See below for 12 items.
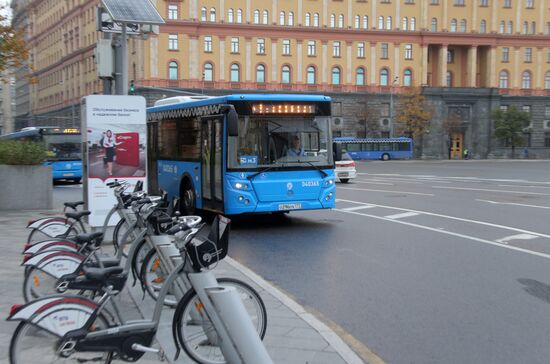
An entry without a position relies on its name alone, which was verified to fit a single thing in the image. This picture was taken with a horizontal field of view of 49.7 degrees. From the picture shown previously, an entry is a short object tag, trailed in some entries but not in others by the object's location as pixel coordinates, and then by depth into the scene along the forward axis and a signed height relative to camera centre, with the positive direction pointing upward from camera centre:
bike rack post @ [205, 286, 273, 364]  3.92 -1.19
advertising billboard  9.95 +0.08
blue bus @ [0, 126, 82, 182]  28.89 +0.05
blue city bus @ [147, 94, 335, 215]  12.46 -0.11
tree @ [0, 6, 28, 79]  15.14 +2.63
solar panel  10.42 +2.51
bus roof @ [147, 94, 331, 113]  12.67 +1.12
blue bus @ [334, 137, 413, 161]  71.00 +0.27
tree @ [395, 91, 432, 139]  75.38 +4.72
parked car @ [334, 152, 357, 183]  30.03 -1.02
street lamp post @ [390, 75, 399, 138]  75.62 +5.88
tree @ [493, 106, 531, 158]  76.38 +3.53
